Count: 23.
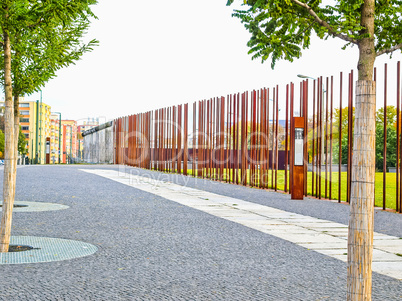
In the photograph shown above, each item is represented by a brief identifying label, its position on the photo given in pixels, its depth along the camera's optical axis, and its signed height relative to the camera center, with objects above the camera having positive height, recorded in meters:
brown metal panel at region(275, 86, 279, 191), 15.60 +1.22
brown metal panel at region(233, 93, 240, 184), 18.78 +0.48
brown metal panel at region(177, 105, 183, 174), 25.36 +0.84
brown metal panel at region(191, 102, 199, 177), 22.67 +0.65
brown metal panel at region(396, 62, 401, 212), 10.36 +1.13
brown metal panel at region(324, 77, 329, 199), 13.71 +0.60
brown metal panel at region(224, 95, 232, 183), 19.55 +1.03
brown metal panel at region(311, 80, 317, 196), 13.47 +0.31
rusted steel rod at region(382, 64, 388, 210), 10.59 +1.39
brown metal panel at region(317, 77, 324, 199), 13.27 +0.90
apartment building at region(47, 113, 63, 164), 164.94 +7.89
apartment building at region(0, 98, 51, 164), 140.62 +10.07
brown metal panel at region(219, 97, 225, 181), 20.09 +0.80
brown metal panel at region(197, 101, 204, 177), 22.08 +0.68
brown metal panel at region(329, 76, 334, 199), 12.68 +1.72
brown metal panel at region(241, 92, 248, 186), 18.25 +0.50
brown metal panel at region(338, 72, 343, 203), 12.15 +1.47
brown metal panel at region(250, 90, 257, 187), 17.39 +0.69
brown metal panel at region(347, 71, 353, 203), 12.00 +1.19
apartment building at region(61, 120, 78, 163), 169.91 +5.22
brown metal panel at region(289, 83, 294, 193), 13.31 +0.26
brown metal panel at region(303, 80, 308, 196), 14.13 +1.29
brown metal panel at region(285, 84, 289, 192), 14.95 +1.19
